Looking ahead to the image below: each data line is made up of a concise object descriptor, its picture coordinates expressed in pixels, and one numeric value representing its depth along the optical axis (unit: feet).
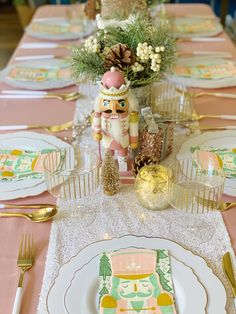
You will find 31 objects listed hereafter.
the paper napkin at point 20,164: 3.72
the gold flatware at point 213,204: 3.16
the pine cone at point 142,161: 3.53
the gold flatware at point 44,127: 4.42
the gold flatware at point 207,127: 4.36
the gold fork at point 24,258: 2.66
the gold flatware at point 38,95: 5.07
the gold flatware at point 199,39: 6.61
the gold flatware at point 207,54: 6.02
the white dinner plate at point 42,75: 5.31
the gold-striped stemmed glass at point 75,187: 3.30
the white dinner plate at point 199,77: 5.22
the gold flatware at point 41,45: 6.52
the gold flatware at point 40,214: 3.29
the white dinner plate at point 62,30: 6.77
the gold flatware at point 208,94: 4.78
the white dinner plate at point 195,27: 6.79
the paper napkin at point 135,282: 2.56
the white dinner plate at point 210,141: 3.97
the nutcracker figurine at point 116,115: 3.39
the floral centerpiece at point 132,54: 3.60
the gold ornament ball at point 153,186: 3.22
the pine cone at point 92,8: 5.65
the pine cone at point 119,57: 3.54
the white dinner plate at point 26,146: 3.52
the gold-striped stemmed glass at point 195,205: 3.12
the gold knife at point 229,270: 2.69
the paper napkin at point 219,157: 3.68
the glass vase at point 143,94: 3.89
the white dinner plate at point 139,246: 2.56
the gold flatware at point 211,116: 4.54
